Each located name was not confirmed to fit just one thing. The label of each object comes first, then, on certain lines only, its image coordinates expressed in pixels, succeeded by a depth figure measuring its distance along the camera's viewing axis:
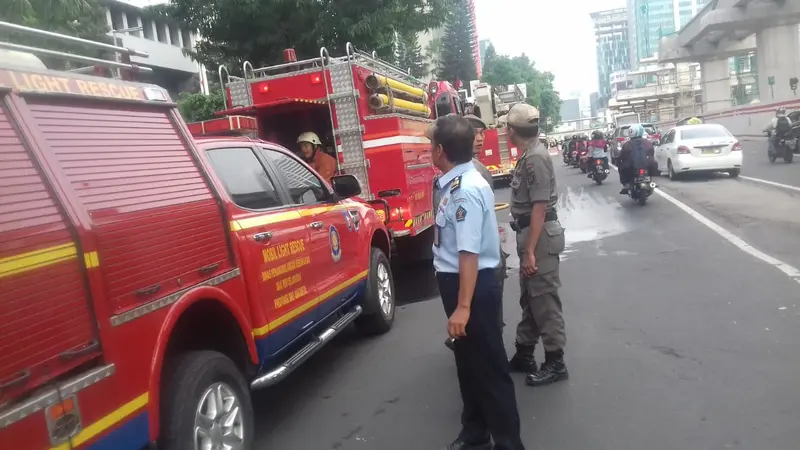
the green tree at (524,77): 76.19
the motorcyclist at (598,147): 18.73
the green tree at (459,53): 63.94
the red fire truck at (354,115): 7.90
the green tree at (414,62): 47.33
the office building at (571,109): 180.38
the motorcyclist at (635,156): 13.34
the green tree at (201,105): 20.76
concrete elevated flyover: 39.56
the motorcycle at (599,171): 19.08
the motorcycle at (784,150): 18.58
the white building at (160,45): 38.94
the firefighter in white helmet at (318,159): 7.71
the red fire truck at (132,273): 2.31
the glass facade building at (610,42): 170.12
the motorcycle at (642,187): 13.34
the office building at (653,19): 133.12
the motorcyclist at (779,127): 18.36
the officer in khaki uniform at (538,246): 4.46
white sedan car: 16.34
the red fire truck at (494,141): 20.52
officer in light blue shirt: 3.25
